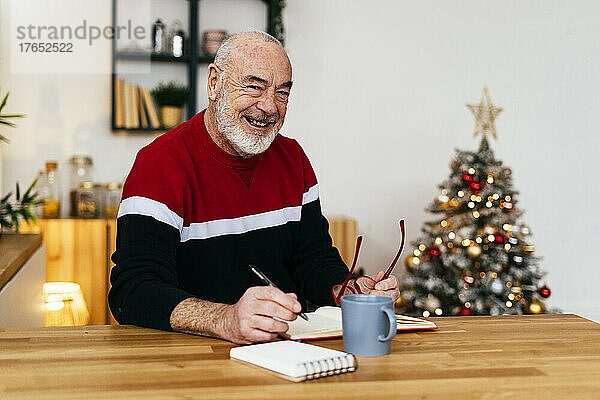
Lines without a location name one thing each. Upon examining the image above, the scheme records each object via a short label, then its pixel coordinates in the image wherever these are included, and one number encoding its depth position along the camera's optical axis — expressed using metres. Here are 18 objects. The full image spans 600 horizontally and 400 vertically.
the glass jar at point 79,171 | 3.71
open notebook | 1.35
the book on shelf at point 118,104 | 3.72
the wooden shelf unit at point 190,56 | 3.73
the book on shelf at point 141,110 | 3.74
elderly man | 1.63
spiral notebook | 1.08
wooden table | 1.02
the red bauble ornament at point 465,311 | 3.42
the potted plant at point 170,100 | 3.72
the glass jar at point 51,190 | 3.54
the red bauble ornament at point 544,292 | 3.47
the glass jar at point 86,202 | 3.59
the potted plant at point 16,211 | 2.71
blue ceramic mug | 1.22
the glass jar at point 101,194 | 3.69
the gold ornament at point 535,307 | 3.48
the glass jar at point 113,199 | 3.62
